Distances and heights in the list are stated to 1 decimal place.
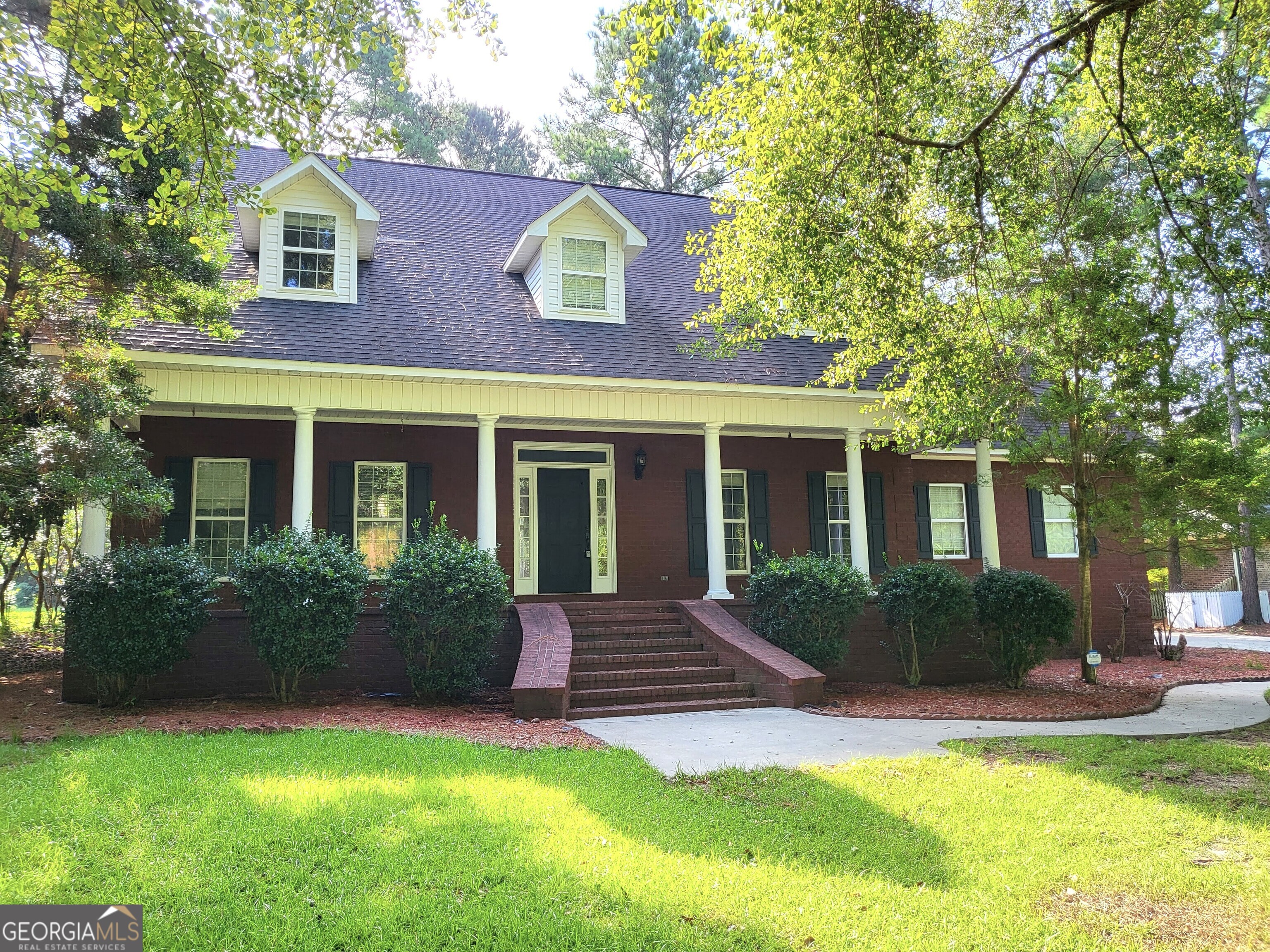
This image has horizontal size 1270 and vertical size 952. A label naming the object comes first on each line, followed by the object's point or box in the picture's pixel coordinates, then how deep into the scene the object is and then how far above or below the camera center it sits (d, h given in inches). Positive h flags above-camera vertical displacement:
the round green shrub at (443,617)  387.2 -15.6
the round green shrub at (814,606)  437.7 -16.9
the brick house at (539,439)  434.3 +87.2
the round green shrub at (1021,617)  452.1 -25.9
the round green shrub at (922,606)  449.1 -18.7
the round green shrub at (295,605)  363.9 -8.3
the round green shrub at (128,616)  348.5 -10.8
